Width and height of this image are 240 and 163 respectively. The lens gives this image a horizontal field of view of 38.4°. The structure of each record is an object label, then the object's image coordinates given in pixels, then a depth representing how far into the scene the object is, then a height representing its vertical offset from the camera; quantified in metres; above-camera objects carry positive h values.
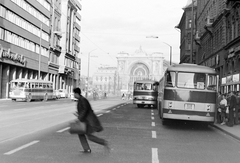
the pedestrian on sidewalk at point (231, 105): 16.48 -0.56
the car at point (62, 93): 63.89 -0.43
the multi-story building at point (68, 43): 71.88 +10.60
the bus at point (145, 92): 32.00 +0.00
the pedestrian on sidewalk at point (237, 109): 17.23 -0.77
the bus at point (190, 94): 14.20 -0.04
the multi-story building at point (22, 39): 45.28 +7.76
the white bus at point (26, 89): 39.47 +0.11
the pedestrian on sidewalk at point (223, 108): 17.66 -0.75
